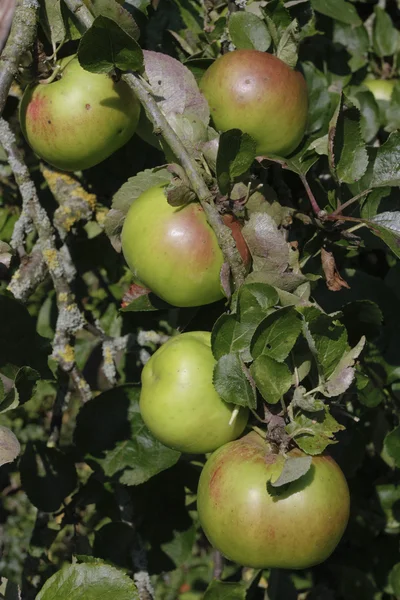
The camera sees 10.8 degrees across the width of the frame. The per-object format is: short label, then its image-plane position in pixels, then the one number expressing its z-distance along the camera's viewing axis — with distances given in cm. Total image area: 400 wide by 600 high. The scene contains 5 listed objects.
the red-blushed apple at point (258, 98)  118
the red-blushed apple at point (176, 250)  114
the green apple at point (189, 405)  113
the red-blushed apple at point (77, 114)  117
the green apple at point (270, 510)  111
